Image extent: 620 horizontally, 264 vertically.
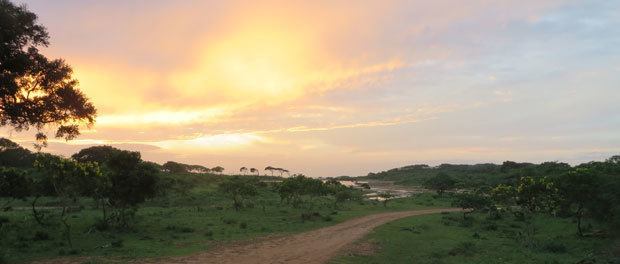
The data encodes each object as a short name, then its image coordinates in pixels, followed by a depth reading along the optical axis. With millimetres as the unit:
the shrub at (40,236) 25688
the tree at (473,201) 42844
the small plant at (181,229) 31653
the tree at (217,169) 147750
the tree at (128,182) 31859
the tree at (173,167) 120619
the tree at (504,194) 29672
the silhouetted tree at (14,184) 32031
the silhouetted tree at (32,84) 19750
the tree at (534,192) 28453
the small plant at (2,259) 19625
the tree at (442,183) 82619
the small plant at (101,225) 30362
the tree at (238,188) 47531
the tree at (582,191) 29734
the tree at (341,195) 53312
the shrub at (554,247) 27938
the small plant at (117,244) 24747
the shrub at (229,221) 36103
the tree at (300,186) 50031
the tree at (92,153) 82100
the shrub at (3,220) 29314
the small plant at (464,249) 25250
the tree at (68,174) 22109
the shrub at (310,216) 40062
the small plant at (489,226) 38222
